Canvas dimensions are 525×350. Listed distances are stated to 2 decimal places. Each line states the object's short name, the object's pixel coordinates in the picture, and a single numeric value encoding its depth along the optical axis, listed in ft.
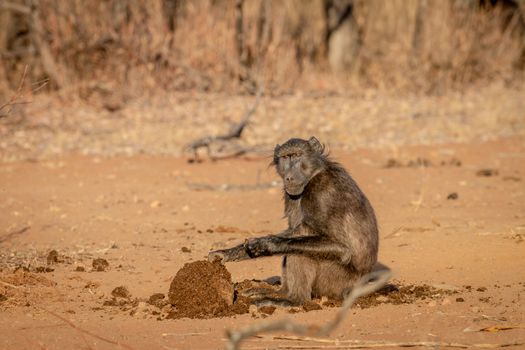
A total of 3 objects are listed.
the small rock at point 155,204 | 64.02
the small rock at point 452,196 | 63.98
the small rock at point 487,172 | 73.83
